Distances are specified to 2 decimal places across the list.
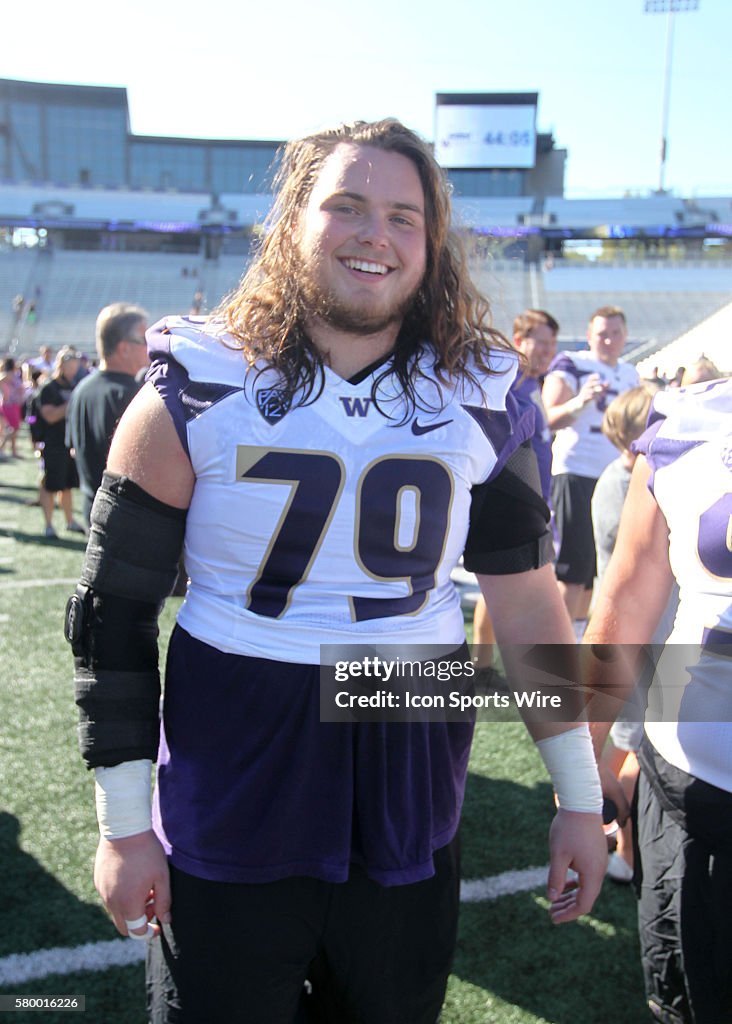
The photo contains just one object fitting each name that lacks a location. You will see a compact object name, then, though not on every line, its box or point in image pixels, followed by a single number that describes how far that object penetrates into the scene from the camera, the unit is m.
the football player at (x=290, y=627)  1.20
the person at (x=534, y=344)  3.85
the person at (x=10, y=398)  11.73
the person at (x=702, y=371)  2.32
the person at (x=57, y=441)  7.20
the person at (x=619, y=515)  2.08
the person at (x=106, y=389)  4.13
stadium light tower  36.53
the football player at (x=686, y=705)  1.36
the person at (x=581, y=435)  4.43
